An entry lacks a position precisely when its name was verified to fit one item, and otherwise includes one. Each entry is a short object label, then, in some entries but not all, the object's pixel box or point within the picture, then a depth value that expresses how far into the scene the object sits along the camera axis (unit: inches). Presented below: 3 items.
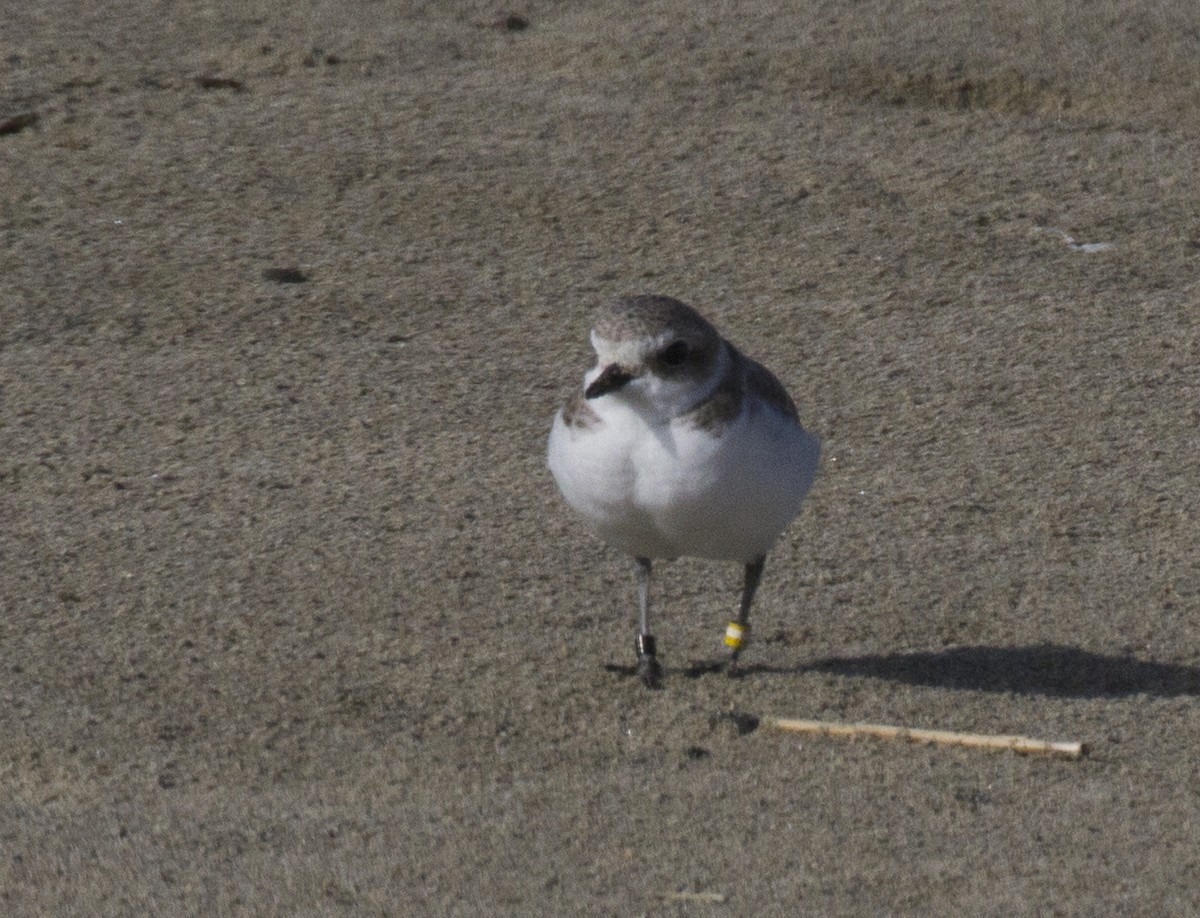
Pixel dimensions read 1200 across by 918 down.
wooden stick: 340.8
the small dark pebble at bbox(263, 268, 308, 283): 565.3
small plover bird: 332.2
